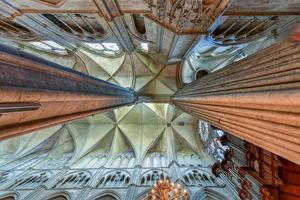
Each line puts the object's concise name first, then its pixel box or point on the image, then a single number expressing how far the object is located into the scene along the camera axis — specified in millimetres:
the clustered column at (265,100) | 1438
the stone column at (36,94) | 1398
